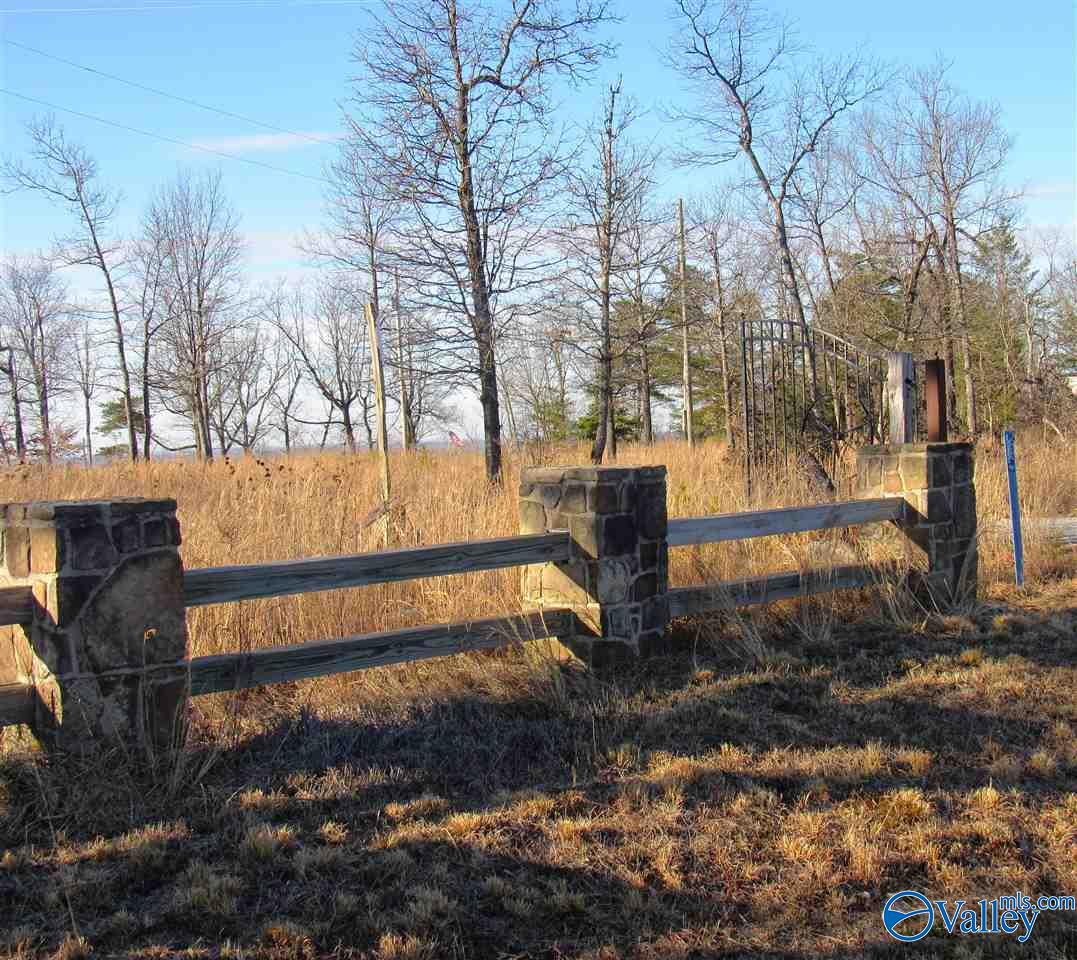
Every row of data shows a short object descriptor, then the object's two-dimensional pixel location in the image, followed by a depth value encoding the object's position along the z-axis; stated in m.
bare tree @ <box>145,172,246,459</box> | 24.16
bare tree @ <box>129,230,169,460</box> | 25.64
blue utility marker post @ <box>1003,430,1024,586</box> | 7.42
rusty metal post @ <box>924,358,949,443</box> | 7.35
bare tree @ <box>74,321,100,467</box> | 31.05
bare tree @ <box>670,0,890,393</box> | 13.49
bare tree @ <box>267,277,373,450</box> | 30.28
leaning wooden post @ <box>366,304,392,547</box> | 8.72
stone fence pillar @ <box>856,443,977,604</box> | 6.82
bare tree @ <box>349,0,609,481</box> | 12.87
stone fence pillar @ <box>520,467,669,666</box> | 5.22
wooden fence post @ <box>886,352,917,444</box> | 7.89
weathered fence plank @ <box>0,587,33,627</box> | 3.64
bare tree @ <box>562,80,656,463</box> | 15.82
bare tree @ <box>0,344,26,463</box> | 29.28
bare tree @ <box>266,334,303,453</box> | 34.56
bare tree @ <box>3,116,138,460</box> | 23.08
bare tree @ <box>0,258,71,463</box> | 31.23
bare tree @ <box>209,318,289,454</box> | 30.34
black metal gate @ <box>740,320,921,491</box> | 9.75
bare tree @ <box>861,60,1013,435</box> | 21.19
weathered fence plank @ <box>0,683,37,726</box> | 3.64
